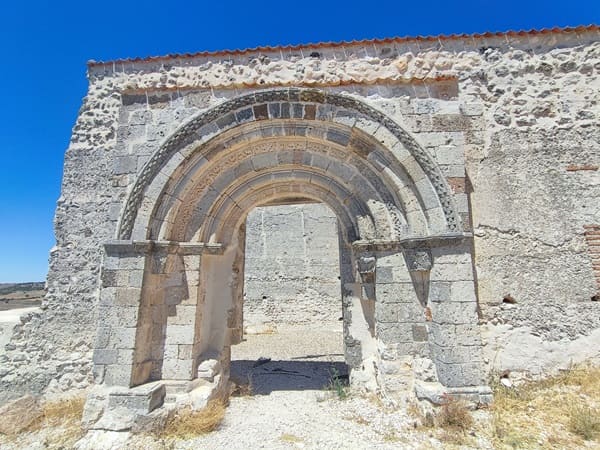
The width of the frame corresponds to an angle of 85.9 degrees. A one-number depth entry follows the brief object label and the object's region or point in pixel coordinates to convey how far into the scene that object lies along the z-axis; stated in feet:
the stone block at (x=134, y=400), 10.93
